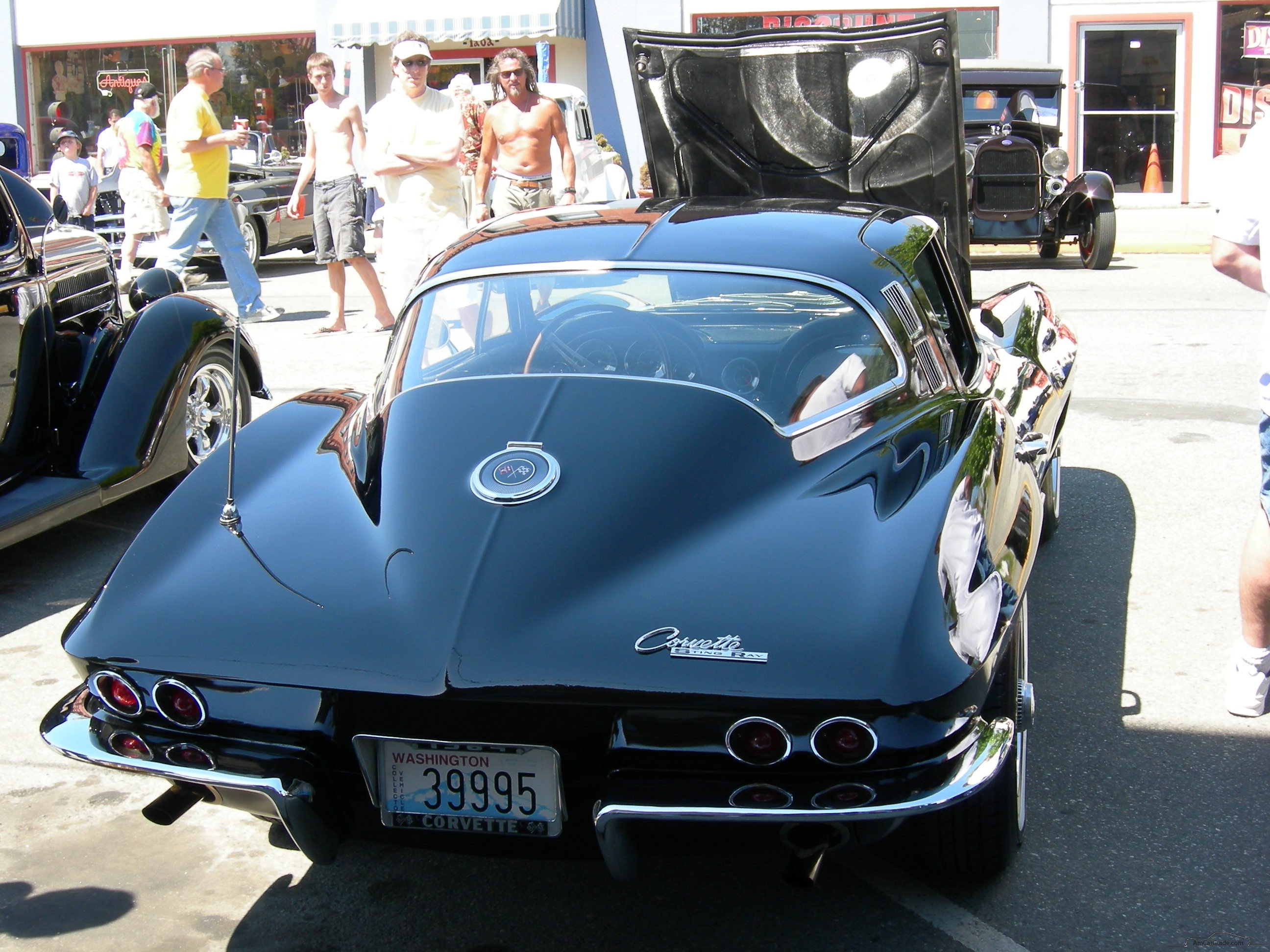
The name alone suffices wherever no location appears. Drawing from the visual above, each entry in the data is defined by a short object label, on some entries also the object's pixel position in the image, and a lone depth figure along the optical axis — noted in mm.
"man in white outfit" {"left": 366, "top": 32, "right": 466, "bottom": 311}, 8594
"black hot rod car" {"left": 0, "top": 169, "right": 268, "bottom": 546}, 4969
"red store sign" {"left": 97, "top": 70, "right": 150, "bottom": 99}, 22359
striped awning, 19547
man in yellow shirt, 9438
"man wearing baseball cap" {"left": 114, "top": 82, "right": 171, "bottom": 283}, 11094
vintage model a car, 13305
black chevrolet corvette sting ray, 2277
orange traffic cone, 20141
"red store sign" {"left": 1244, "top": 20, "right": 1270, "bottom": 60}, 19312
